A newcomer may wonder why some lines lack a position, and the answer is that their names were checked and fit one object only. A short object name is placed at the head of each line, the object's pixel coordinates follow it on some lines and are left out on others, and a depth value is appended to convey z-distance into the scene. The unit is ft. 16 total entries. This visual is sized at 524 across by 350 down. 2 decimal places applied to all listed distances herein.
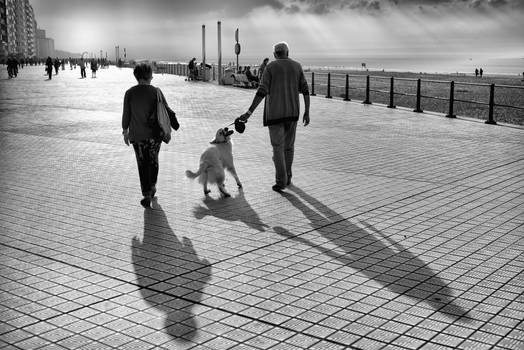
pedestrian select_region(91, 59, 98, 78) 169.01
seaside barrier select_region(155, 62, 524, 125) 77.17
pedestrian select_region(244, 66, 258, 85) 109.55
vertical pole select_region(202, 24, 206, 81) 137.06
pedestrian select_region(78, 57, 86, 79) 160.35
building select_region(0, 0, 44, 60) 523.70
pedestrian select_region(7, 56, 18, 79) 162.30
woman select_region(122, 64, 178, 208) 23.73
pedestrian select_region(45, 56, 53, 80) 154.40
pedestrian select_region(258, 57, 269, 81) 88.33
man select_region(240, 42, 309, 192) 26.55
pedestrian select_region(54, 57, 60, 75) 190.43
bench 111.29
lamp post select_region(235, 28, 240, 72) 132.22
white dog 24.89
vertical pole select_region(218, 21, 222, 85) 117.29
